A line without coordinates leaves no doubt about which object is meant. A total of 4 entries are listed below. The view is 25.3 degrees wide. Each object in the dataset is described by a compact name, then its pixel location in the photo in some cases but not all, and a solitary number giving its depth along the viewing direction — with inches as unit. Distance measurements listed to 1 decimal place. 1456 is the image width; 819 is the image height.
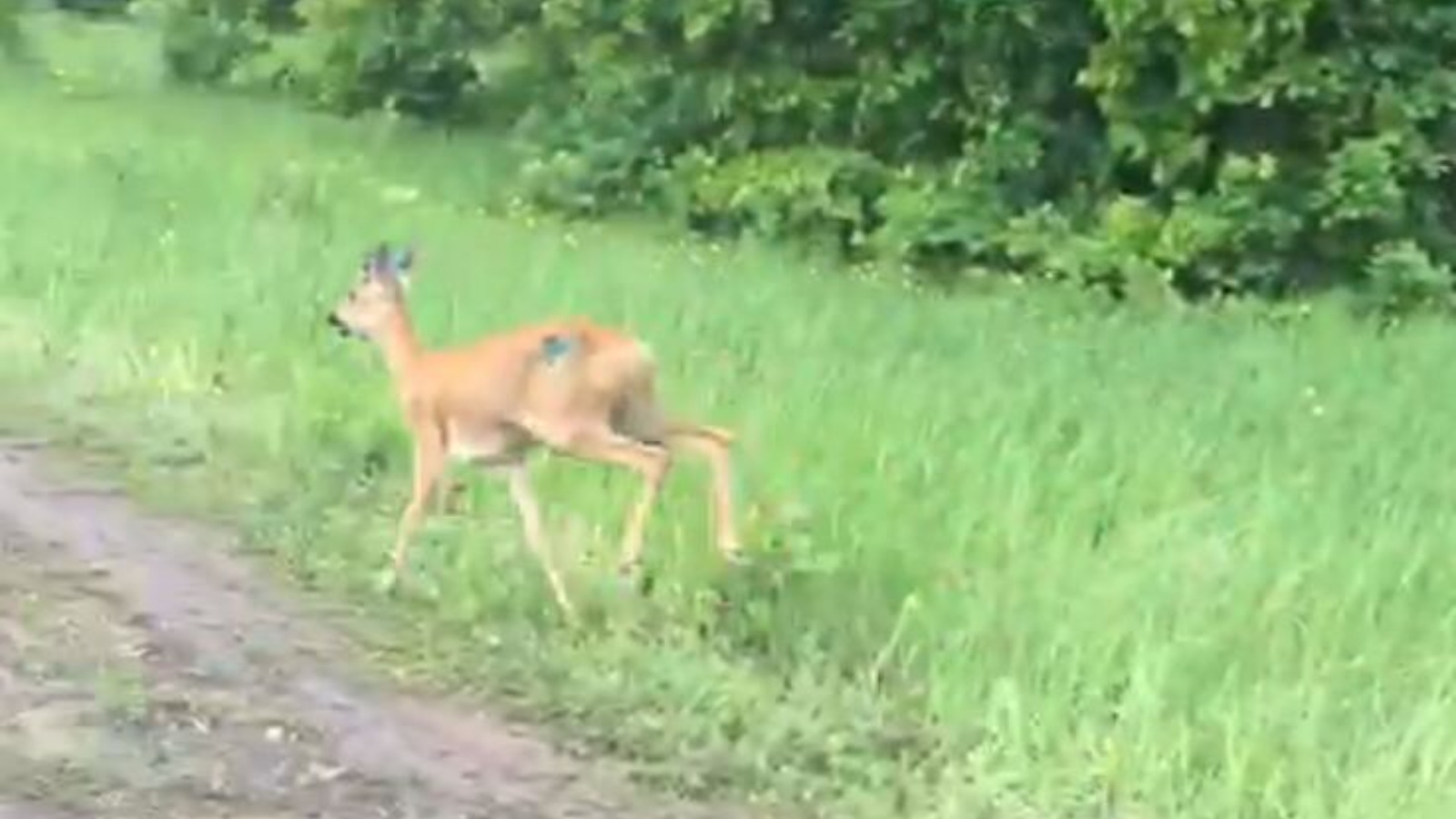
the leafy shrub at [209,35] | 994.1
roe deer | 322.7
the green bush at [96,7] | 1336.1
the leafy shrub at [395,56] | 871.7
